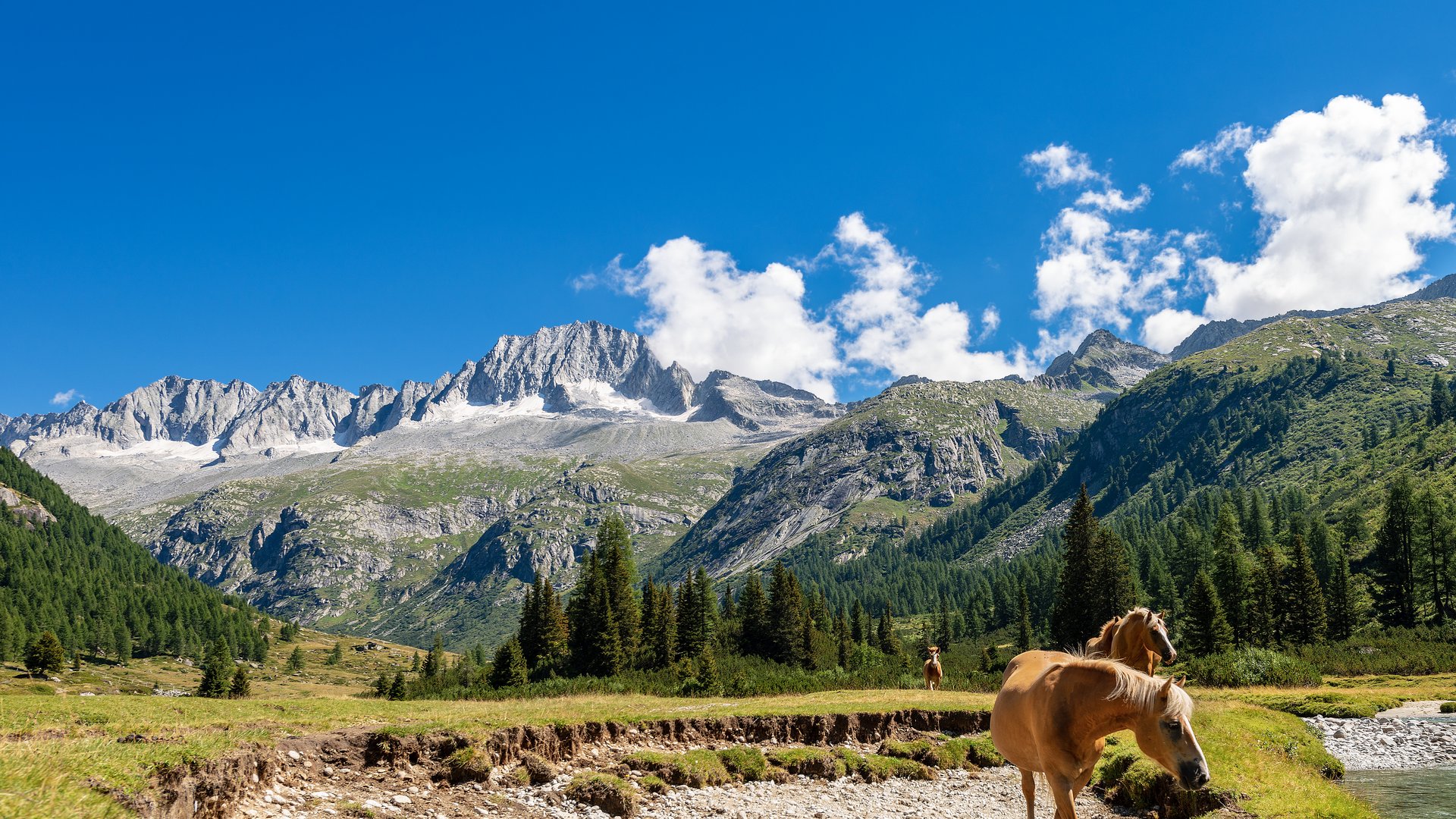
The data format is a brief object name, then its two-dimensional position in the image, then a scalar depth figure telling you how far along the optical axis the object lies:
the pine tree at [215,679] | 77.75
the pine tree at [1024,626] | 113.64
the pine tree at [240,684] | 78.04
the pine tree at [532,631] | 78.38
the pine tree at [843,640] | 91.88
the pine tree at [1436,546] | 87.75
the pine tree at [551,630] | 75.94
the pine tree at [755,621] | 85.19
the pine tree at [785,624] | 83.12
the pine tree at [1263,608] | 85.38
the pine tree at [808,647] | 82.94
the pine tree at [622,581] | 76.12
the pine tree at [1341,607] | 86.44
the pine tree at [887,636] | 115.62
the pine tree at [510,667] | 68.25
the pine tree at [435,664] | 96.44
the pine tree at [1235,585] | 88.00
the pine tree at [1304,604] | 85.19
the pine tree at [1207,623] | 76.94
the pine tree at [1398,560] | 89.44
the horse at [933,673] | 48.62
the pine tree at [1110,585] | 74.94
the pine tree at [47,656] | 102.75
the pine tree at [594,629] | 70.81
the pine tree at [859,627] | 115.81
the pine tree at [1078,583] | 76.38
